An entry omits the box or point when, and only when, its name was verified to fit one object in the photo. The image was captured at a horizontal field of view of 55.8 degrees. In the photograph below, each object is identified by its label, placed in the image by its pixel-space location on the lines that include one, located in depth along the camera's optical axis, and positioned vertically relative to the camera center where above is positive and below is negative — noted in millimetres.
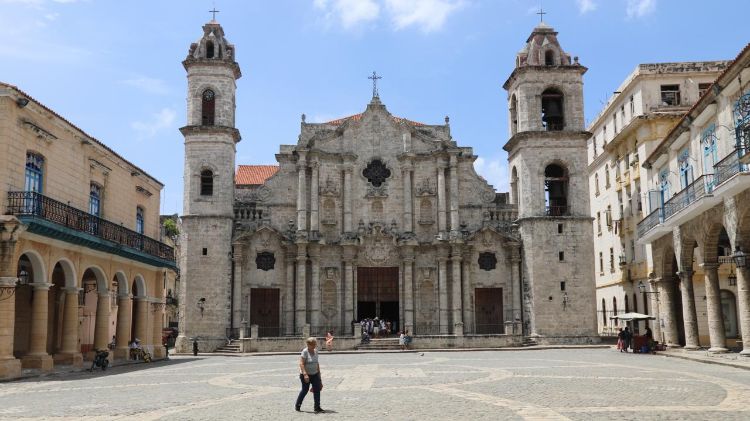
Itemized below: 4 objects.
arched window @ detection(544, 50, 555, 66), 42938 +15278
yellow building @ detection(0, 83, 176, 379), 21531 +2650
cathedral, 40219 +5131
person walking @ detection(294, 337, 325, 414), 12680 -1091
